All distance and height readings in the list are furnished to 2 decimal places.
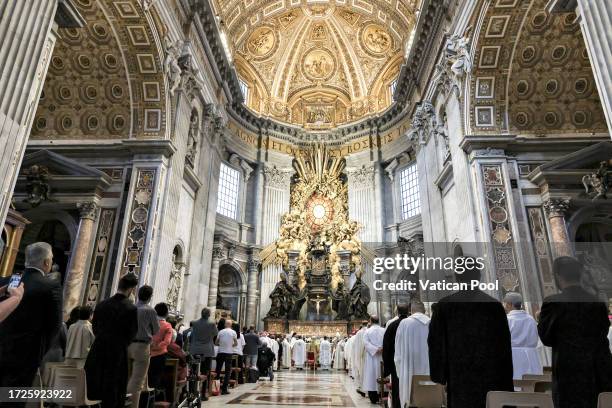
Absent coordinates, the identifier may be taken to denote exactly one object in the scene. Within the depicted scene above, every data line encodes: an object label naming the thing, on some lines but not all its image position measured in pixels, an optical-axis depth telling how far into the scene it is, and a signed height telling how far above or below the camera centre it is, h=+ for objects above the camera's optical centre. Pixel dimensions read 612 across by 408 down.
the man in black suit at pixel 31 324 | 2.28 +0.05
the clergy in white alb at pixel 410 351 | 3.97 -0.13
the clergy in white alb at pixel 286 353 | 13.84 -0.57
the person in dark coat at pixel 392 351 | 4.42 -0.15
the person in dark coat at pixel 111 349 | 2.95 -0.11
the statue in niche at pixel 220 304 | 16.58 +1.29
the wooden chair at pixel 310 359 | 14.23 -0.79
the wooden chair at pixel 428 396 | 2.93 -0.42
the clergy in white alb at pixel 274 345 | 11.75 -0.26
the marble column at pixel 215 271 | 15.09 +2.49
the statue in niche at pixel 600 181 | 8.04 +3.18
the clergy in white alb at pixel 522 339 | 4.27 +0.00
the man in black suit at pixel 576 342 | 2.29 -0.01
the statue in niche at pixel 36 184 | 9.34 +3.42
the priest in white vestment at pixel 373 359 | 6.00 -0.32
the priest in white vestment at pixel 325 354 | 13.86 -0.58
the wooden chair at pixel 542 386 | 2.91 -0.34
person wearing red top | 3.92 -0.17
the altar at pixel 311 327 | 15.87 +0.39
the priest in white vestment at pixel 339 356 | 13.65 -0.64
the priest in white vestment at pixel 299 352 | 13.70 -0.52
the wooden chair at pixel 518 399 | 2.04 -0.30
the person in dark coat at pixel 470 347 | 2.34 -0.05
